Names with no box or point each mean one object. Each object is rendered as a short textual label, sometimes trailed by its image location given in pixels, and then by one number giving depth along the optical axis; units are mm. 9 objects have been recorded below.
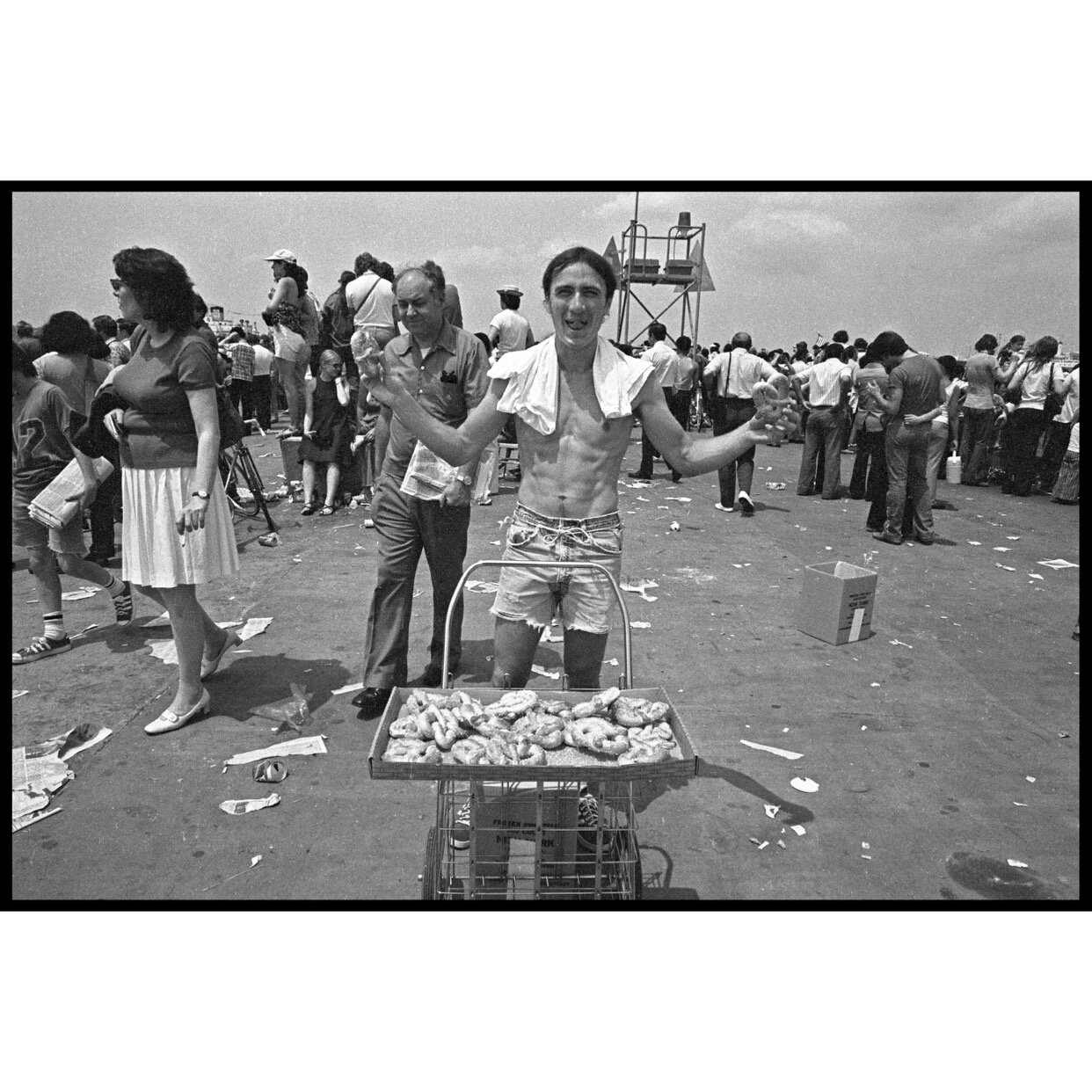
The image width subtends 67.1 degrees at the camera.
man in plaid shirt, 14116
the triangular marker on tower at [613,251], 15964
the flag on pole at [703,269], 15459
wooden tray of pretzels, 2189
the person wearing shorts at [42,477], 5176
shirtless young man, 3033
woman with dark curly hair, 3730
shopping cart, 2514
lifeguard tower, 17656
